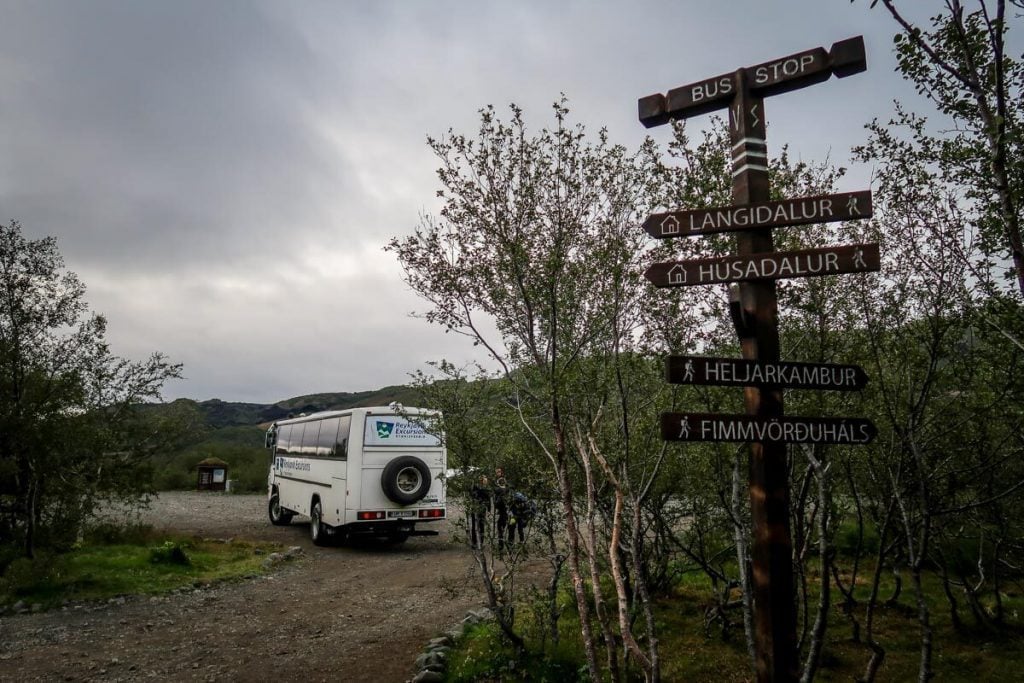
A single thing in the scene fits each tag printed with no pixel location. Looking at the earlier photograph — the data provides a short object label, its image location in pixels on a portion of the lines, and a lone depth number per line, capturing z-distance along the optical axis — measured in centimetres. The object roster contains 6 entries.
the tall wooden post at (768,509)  385
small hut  3581
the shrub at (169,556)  1318
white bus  1470
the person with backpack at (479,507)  771
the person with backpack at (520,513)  756
